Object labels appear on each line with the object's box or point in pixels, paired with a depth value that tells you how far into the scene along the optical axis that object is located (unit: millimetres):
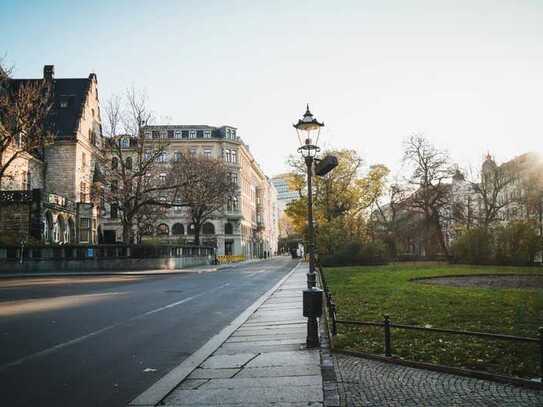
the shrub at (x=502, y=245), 36125
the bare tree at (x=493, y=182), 47844
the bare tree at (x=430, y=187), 45719
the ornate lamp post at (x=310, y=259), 7992
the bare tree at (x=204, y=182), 45594
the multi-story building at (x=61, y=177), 40250
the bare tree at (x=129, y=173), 38438
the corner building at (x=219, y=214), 75375
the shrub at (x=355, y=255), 40906
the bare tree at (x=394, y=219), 50247
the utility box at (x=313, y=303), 7984
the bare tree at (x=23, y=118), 35031
